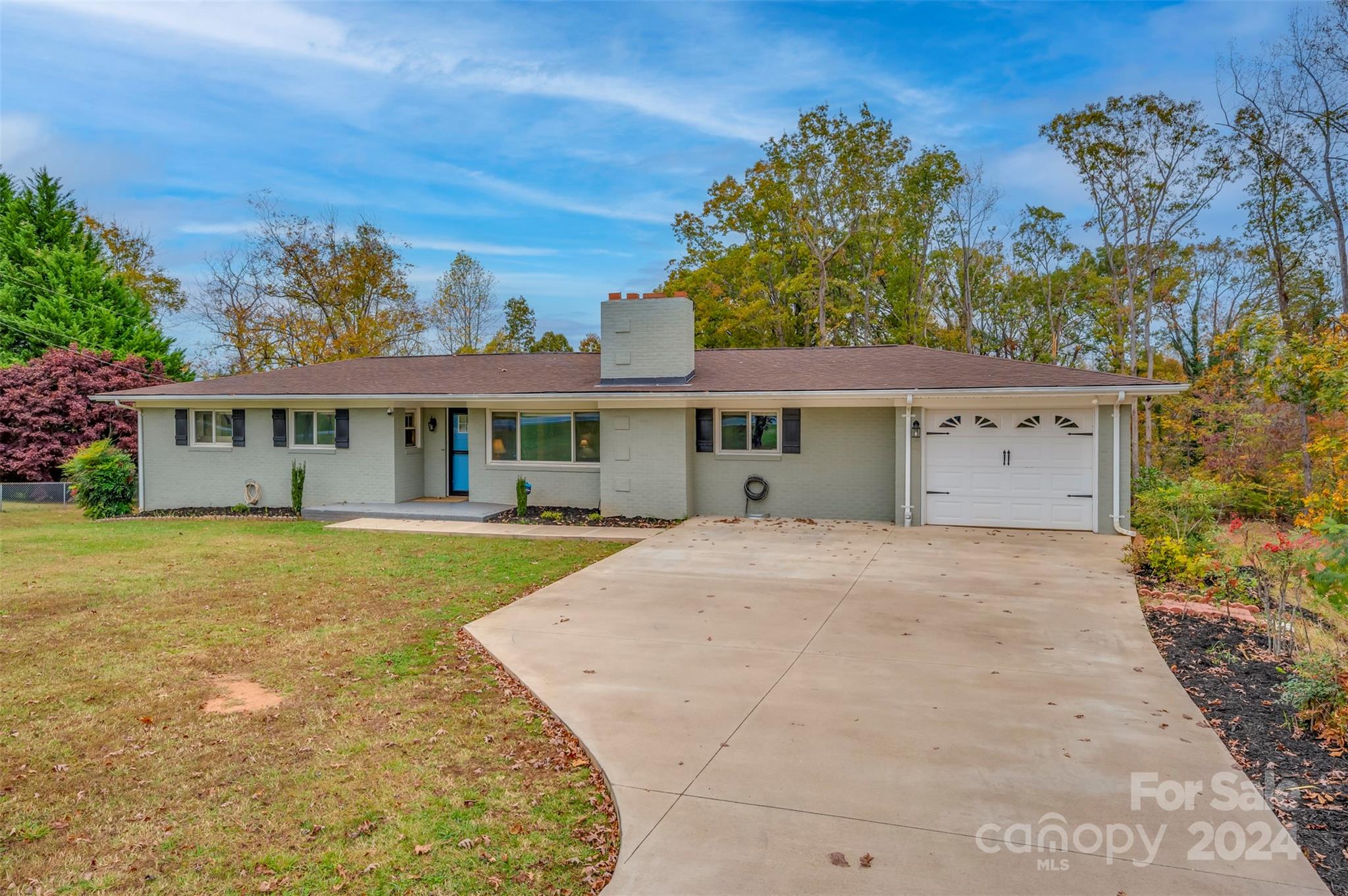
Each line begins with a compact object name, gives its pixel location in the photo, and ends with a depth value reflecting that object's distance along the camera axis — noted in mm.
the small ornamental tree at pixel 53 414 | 19047
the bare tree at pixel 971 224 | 28016
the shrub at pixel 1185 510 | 8312
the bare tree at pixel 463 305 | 31094
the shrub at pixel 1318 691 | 4109
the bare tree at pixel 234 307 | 28828
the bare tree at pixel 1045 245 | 28344
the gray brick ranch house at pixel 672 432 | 11734
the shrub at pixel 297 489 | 13992
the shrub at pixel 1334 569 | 3885
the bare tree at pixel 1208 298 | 23438
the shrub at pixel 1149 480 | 13456
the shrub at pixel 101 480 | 15320
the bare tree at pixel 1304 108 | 16375
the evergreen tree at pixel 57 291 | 22656
